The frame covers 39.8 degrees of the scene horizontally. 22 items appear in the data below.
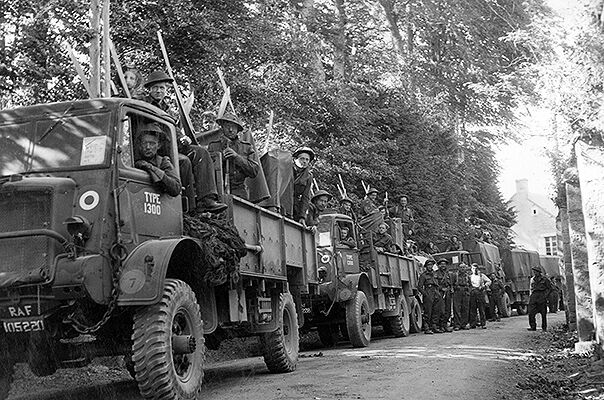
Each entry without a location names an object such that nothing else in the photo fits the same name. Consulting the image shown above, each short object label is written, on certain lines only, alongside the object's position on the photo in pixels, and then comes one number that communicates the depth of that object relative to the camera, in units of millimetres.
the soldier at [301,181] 12977
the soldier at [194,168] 8977
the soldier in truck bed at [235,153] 10227
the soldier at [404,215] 25750
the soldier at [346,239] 16642
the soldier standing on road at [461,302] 23156
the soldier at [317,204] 14039
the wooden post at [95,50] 12047
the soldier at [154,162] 7984
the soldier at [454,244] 29312
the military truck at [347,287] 15805
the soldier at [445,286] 23000
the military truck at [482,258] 27906
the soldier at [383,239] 19538
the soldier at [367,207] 21297
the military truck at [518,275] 33281
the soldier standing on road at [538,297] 20875
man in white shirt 23375
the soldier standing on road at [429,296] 22453
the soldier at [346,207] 19547
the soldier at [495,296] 27547
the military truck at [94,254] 6941
